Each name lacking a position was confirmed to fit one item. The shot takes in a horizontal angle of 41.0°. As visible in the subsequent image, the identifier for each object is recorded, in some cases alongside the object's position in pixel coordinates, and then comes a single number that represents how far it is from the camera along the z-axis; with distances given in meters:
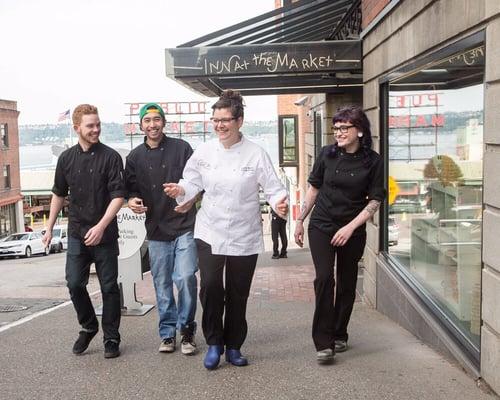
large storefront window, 4.36
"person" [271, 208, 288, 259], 15.65
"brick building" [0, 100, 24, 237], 49.00
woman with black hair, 4.36
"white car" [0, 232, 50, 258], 34.88
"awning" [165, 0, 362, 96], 8.31
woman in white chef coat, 4.20
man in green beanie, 4.74
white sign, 7.14
